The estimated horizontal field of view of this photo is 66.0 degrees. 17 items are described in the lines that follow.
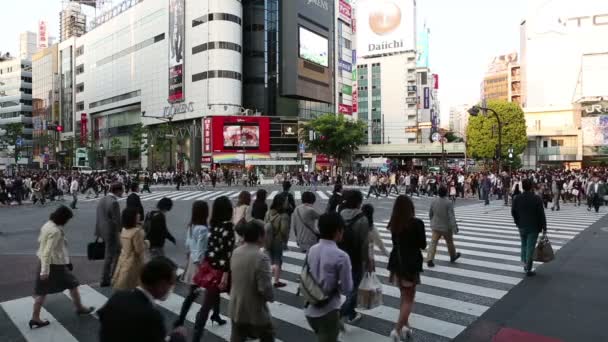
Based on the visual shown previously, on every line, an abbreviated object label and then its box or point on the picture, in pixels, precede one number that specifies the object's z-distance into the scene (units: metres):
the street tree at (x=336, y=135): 56.47
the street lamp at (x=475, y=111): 24.91
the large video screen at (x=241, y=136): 61.00
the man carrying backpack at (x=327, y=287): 3.86
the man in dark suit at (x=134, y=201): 8.51
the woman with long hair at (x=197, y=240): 5.77
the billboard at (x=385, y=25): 101.25
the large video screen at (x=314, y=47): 66.62
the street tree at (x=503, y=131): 57.41
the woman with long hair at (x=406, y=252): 5.13
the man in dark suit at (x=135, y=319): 2.52
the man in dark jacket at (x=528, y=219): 8.23
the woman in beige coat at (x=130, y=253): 5.35
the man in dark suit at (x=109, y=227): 7.41
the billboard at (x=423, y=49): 125.76
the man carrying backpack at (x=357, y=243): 5.28
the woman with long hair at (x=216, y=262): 4.89
